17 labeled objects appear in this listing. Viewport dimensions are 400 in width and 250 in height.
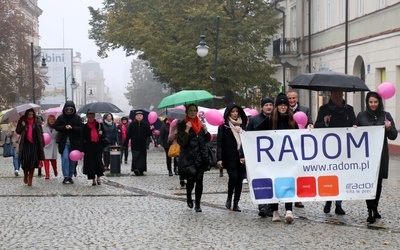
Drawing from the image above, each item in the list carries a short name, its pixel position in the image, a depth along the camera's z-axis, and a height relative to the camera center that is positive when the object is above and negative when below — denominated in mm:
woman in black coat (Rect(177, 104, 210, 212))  14531 -669
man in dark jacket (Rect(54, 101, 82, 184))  21034 -592
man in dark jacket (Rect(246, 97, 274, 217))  13539 -193
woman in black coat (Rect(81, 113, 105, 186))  20188 -827
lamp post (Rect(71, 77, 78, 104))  80181 +2133
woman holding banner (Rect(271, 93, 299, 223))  13062 -156
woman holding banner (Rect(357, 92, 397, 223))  13172 -221
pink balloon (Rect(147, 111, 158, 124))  25234 -227
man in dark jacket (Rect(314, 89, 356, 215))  13875 -93
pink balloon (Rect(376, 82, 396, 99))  13312 +253
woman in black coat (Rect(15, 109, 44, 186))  20219 -743
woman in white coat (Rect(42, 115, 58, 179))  22406 -820
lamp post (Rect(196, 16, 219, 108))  35812 +2315
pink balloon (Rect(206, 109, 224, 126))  15211 -157
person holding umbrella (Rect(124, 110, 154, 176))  24458 -876
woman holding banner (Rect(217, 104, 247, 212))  14438 -600
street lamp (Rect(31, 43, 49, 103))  54125 +2390
